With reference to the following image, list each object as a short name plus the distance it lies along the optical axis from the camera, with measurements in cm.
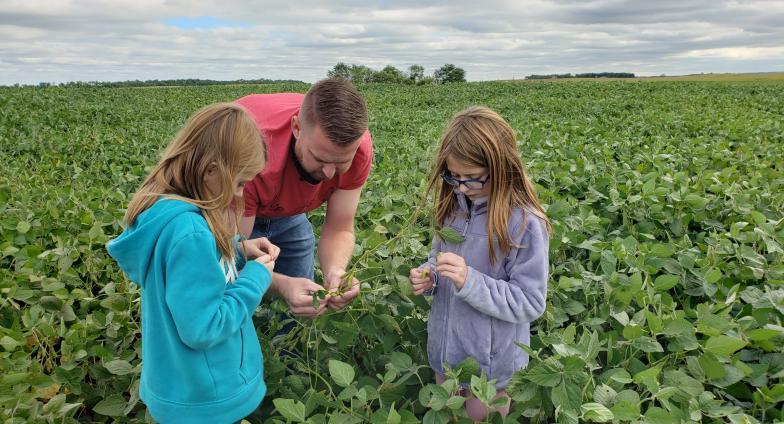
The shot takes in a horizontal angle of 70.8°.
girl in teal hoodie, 132
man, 184
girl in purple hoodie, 164
